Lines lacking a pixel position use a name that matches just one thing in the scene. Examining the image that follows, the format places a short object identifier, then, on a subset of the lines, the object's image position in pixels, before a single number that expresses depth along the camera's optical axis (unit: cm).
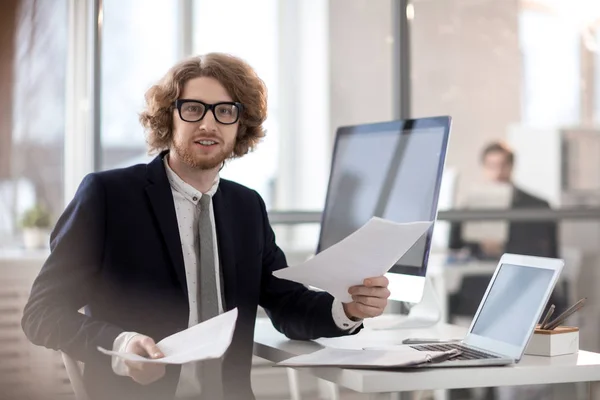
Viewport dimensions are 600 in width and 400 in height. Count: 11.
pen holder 287
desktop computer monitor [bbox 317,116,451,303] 304
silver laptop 276
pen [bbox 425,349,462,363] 270
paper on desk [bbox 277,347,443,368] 266
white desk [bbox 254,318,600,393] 262
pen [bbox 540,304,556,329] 288
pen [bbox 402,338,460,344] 301
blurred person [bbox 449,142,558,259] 523
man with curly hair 286
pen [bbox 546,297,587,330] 286
